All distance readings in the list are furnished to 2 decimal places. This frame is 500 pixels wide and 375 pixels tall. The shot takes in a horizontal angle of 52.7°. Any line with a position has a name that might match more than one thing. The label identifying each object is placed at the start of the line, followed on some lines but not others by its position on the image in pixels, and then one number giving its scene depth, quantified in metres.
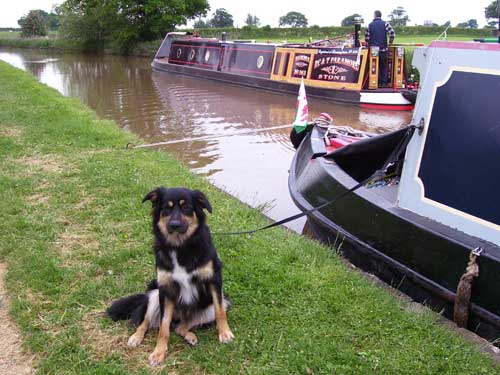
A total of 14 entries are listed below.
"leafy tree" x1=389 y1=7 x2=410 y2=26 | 34.84
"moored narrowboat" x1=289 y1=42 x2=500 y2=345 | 3.14
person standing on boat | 13.69
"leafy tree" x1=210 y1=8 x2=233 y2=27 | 66.75
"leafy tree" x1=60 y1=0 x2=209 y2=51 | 34.88
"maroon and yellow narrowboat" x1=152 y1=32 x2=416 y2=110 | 14.09
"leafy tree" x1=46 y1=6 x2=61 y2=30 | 86.06
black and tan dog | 2.72
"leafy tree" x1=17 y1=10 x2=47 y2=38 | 57.44
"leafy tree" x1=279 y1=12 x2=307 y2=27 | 64.79
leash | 3.63
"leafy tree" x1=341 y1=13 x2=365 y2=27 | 41.72
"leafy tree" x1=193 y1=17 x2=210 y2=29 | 62.47
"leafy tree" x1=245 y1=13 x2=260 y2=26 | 60.89
